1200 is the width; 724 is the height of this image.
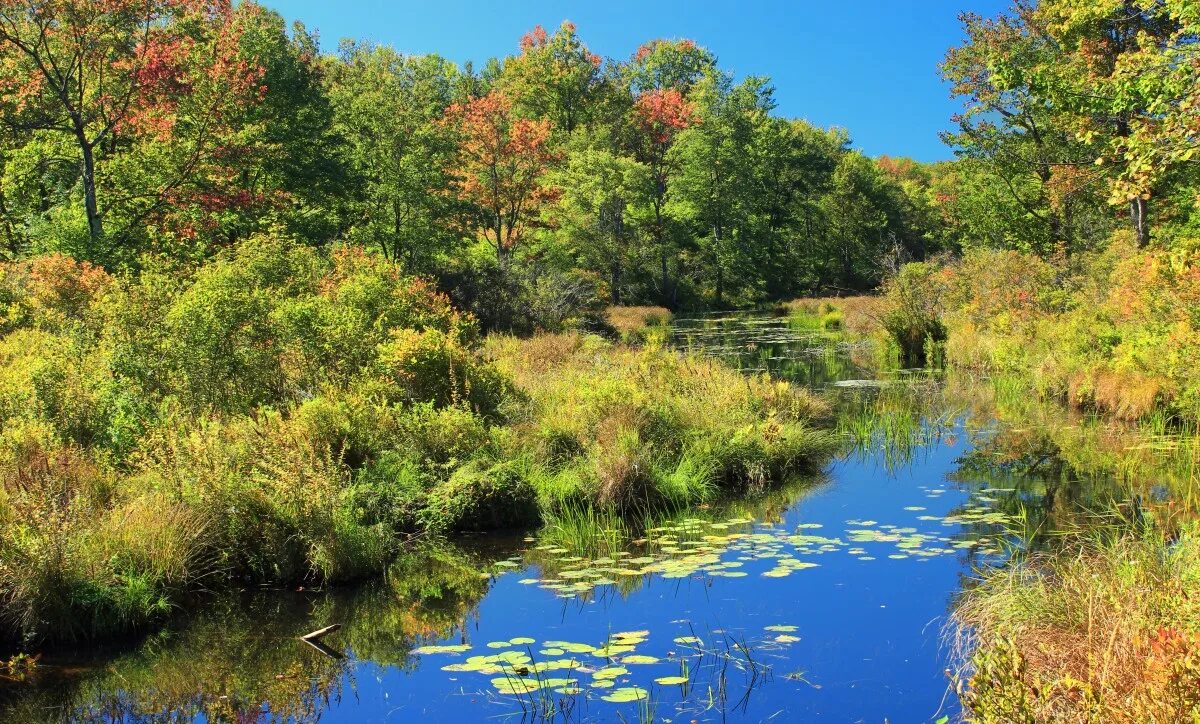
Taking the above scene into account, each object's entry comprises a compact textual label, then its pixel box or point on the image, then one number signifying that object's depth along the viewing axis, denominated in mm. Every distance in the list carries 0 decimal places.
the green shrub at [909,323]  22891
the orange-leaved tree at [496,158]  37219
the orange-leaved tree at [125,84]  21141
